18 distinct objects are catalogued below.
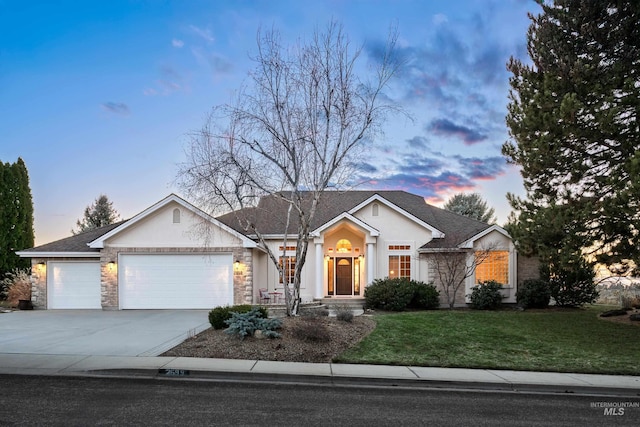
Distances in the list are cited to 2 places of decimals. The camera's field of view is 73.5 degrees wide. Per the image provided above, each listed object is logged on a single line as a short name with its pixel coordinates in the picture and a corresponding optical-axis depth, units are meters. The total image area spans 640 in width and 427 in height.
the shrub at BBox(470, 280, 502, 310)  19.05
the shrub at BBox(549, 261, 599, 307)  19.23
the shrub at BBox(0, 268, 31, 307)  19.73
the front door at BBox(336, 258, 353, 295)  21.77
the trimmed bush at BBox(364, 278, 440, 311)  18.19
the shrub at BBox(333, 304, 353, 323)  12.85
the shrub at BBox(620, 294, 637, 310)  17.31
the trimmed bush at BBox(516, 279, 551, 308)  18.89
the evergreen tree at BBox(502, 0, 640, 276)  12.09
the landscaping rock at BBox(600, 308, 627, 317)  16.30
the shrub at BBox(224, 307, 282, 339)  10.48
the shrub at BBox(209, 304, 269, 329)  11.76
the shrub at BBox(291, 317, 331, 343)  10.40
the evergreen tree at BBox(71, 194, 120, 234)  40.16
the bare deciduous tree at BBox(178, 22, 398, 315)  13.20
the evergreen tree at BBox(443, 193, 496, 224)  43.62
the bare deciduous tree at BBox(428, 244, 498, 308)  19.92
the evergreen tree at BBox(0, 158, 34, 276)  22.92
